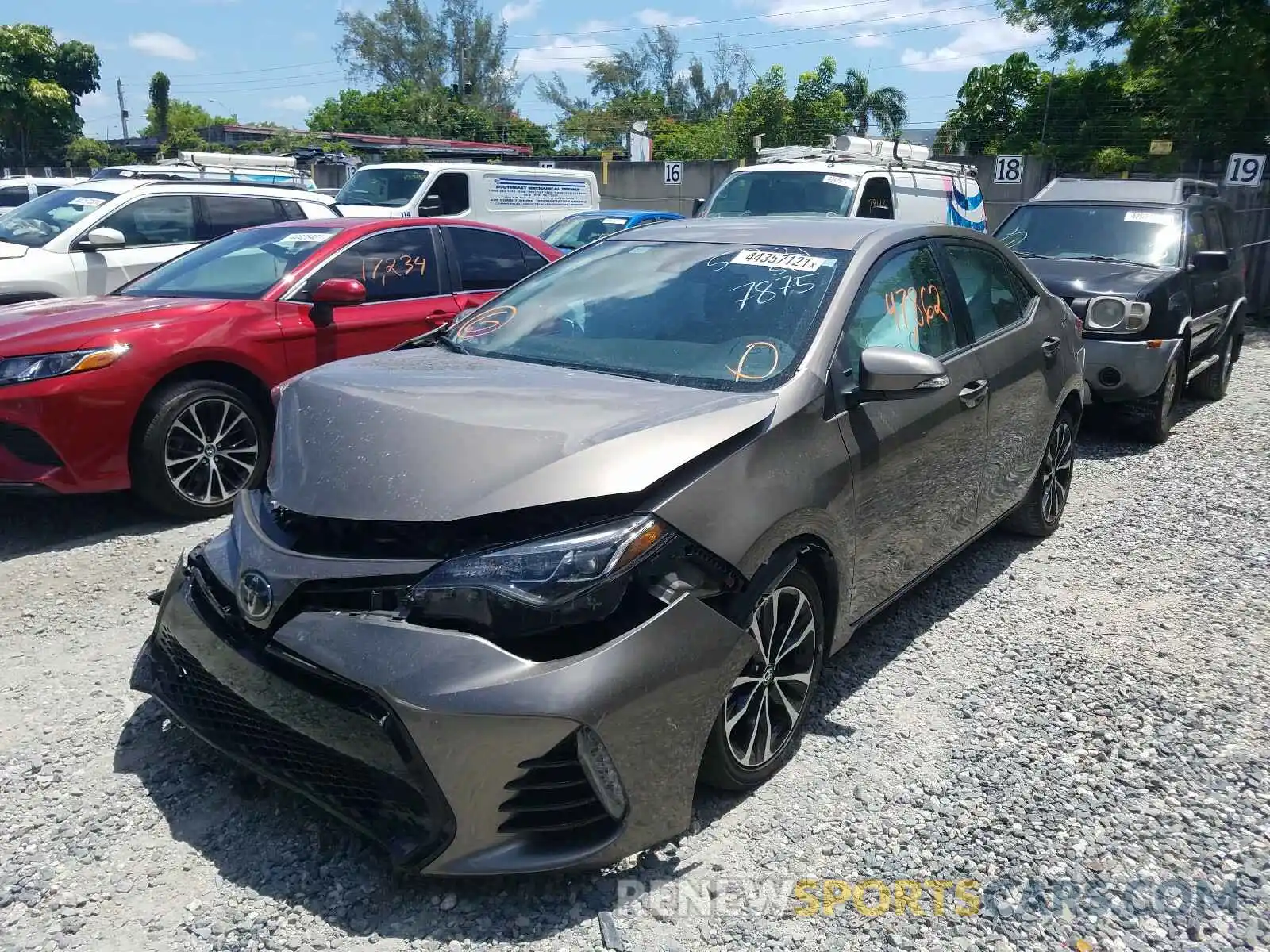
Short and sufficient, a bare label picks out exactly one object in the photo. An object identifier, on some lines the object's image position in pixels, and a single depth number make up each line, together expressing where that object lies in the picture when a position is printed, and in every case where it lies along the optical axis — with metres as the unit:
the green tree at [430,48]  72.06
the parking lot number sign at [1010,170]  17.41
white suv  8.23
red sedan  4.83
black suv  7.35
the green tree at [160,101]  65.81
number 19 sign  14.48
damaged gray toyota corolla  2.38
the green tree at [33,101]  43.62
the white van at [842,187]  10.60
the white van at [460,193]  14.07
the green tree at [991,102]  25.83
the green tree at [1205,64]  16.37
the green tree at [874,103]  37.56
